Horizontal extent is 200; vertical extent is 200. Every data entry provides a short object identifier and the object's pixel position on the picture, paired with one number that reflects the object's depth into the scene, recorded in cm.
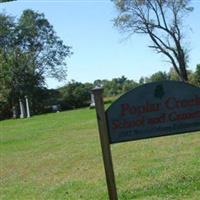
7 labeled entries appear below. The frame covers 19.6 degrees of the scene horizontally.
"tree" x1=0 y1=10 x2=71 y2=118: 5269
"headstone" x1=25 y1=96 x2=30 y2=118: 5344
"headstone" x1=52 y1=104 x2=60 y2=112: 5484
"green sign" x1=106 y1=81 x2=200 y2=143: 557
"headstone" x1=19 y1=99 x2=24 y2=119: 5312
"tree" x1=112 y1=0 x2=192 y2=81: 4559
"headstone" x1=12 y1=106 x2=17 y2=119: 5488
